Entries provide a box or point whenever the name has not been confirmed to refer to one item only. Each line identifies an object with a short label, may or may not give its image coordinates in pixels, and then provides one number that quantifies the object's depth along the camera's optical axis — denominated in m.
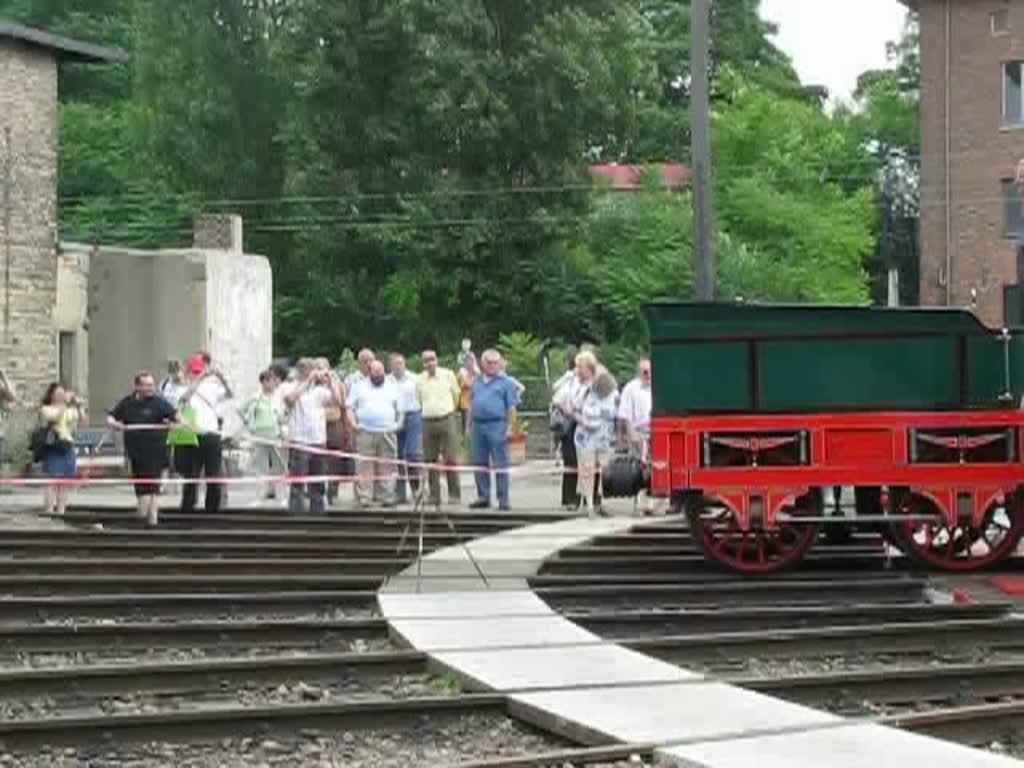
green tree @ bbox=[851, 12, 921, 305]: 78.19
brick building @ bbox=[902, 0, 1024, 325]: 57.50
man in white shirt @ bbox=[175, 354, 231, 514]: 22.72
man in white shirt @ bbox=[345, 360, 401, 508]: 24.80
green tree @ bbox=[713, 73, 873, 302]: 67.06
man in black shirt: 21.84
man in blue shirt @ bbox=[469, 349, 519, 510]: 24.44
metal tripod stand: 17.43
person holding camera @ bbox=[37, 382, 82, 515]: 23.30
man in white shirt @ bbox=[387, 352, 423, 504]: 24.92
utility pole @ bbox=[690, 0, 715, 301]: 23.55
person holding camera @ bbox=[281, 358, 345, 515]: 23.78
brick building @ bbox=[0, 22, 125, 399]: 38.00
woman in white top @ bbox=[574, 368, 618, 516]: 23.47
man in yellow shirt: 24.88
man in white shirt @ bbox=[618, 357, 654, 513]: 23.28
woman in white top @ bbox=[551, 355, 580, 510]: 24.16
